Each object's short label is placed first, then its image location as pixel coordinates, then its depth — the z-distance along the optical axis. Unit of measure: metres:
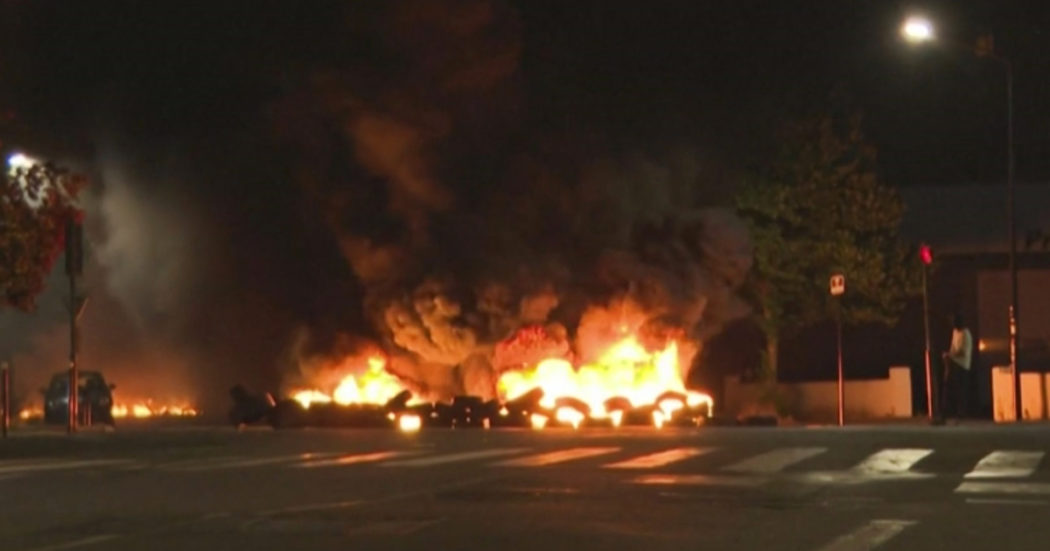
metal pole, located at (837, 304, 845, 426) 29.48
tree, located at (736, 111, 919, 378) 35.50
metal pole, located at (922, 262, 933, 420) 27.92
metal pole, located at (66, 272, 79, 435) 29.12
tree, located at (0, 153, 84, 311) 25.75
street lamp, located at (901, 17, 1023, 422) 28.41
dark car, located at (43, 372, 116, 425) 34.81
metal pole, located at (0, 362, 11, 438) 28.74
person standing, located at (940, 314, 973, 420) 26.06
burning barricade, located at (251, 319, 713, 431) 31.38
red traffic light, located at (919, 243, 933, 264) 29.01
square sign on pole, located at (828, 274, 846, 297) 30.52
